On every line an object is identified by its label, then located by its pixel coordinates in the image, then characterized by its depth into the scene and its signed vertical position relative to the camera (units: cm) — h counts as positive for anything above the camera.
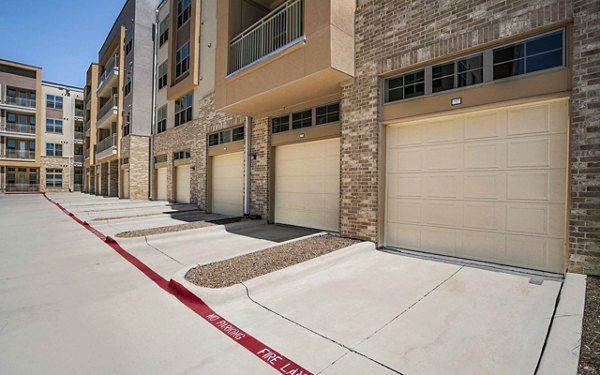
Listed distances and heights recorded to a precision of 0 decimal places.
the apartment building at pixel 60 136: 4125 +644
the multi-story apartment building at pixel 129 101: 2167 +644
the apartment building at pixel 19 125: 3766 +729
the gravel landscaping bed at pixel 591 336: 250 -144
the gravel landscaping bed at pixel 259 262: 480 -148
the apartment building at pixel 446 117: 471 +136
